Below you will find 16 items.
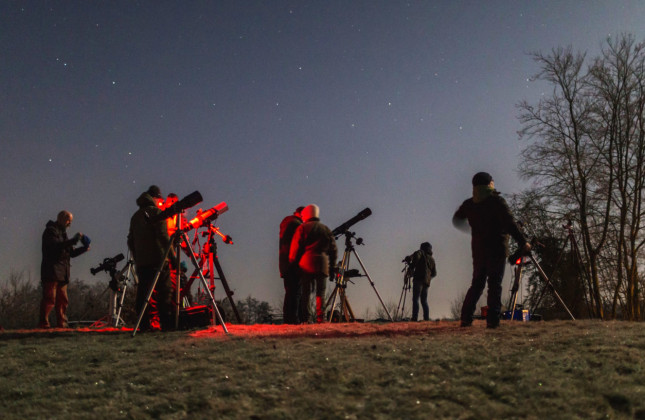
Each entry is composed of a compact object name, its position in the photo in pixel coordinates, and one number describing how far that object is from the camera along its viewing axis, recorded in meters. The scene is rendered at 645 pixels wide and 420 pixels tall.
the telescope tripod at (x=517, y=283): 9.67
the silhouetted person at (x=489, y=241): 7.64
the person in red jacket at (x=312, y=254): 9.92
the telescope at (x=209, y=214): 9.52
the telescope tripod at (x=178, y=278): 7.29
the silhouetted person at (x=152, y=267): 8.03
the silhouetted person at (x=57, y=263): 9.88
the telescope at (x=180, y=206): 7.79
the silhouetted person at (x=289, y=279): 10.36
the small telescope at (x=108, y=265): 11.72
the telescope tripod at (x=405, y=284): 14.51
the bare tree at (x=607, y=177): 18.92
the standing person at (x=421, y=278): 13.62
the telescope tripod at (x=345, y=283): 11.98
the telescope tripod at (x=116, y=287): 11.34
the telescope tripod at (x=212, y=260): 9.63
